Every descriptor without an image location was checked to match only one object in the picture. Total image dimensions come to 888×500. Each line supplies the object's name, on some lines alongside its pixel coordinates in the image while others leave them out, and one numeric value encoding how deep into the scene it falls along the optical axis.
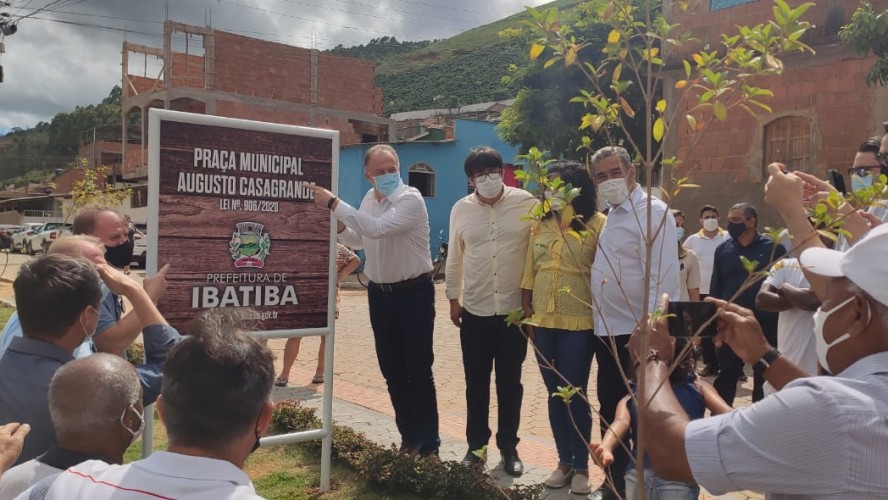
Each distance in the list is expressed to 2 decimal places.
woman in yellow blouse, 4.09
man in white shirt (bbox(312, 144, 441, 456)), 4.52
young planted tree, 1.88
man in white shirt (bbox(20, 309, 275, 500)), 1.47
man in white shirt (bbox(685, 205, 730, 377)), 8.03
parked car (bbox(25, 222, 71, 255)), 29.39
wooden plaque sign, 3.73
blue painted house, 25.33
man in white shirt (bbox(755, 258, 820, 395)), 2.68
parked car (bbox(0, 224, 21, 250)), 32.12
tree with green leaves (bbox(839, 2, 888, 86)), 8.92
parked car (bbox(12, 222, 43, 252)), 33.44
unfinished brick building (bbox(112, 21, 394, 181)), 29.78
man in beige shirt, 4.48
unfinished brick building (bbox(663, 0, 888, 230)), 11.05
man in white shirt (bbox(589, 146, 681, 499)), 3.72
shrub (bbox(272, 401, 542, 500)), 3.79
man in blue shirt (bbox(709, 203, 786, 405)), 6.07
